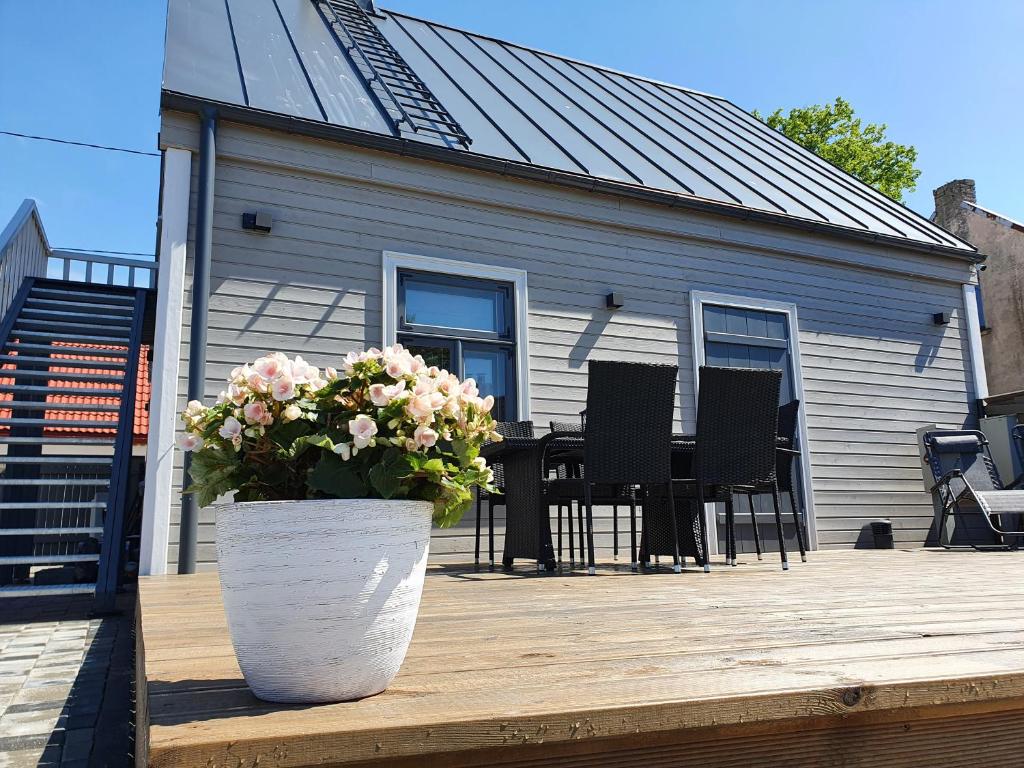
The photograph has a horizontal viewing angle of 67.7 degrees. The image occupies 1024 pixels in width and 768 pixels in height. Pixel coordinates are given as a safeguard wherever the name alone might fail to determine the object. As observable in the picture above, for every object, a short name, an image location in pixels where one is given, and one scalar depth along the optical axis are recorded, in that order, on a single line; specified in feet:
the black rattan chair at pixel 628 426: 11.77
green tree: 59.98
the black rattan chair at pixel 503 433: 14.94
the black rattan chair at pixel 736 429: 12.39
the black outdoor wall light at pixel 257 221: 15.83
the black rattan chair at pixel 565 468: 13.93
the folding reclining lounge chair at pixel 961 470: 20.80
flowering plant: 4.17
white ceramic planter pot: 3.88
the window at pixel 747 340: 20.52
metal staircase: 13.46
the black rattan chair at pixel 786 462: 14.23
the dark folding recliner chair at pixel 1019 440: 22.43
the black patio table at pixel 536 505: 12.35
